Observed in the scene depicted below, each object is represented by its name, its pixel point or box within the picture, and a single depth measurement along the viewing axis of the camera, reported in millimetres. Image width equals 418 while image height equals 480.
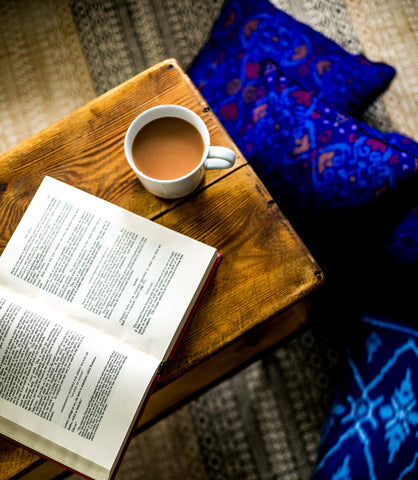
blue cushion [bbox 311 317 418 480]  691
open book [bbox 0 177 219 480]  554
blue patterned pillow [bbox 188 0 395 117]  818
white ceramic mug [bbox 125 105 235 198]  562
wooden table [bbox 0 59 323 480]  614
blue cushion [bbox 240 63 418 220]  678
